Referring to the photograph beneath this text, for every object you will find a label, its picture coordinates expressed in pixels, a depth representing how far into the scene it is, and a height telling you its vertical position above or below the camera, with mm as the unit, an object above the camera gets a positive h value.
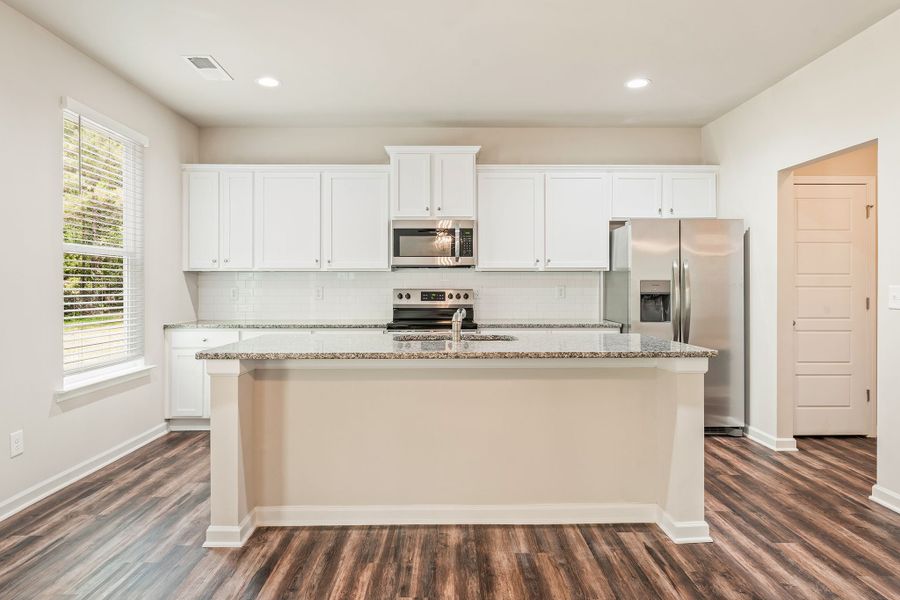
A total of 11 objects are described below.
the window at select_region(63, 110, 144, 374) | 3365 +343
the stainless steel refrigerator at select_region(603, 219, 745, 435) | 4258 +53
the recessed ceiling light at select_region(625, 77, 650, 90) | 3857 +1602
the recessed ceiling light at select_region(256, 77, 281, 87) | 3824 +1587
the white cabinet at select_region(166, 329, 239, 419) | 4371 -677
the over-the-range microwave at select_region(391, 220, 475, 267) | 4652 +472
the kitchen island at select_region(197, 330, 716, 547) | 2631 -732
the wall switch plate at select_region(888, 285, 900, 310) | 2883 +0
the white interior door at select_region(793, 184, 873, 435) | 4242 -124
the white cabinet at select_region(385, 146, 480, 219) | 4609 +1007
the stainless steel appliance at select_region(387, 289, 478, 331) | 4816 -85
